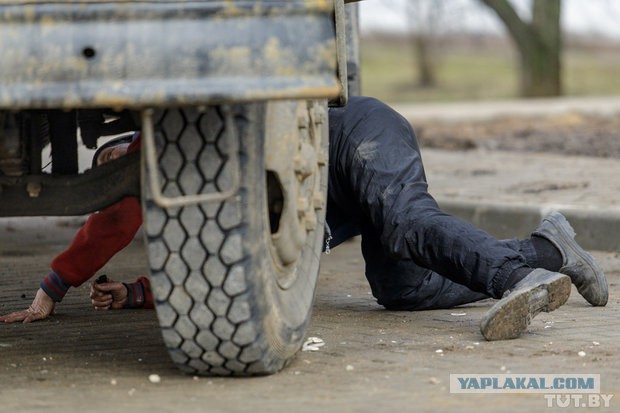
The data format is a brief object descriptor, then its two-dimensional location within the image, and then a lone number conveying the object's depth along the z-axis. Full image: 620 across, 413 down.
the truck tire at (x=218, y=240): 6.55
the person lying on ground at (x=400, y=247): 8.31
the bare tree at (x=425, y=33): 52.28
